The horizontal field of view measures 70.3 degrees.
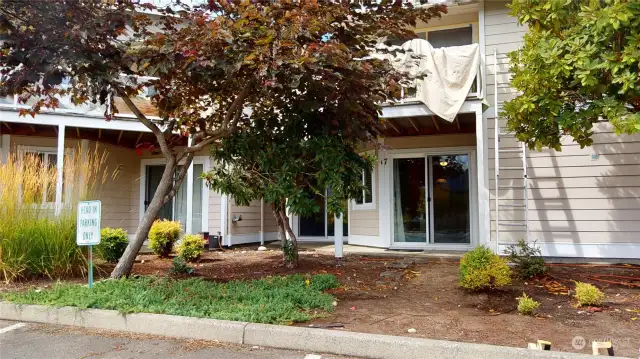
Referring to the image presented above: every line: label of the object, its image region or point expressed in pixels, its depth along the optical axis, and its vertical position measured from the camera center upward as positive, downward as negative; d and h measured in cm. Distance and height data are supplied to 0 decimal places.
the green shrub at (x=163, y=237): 922 -62
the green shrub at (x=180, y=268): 725 -98
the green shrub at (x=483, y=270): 549 -78
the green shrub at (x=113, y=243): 790 -64
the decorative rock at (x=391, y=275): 713 -109
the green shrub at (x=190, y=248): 867 -79
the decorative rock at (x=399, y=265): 794 -104
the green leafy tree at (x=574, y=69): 474 +154
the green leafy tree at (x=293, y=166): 621 +60
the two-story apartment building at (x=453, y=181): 835 +54
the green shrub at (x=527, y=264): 657 -84
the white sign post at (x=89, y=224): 568 -22
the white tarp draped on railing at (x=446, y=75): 851 +249
